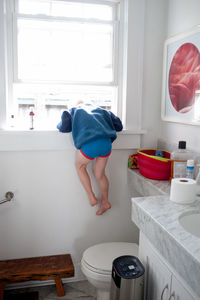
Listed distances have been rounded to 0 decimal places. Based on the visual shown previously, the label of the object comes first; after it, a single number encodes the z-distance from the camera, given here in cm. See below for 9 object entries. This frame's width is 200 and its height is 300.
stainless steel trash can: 138
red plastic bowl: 193
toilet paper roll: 145
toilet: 177
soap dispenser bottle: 177
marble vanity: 103
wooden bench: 198
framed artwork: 182
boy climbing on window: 194
